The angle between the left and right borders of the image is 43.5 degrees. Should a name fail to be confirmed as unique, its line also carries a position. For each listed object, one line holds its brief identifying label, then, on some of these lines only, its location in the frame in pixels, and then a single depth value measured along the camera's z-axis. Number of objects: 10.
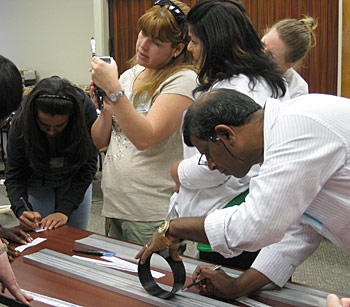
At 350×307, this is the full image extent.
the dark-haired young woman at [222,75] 1.42
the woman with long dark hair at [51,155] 1.99
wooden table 1.24
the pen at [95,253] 1.57
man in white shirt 0.98
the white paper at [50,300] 1.22
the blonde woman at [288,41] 2.67
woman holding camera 1.71
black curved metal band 1.27
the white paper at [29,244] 1.67
